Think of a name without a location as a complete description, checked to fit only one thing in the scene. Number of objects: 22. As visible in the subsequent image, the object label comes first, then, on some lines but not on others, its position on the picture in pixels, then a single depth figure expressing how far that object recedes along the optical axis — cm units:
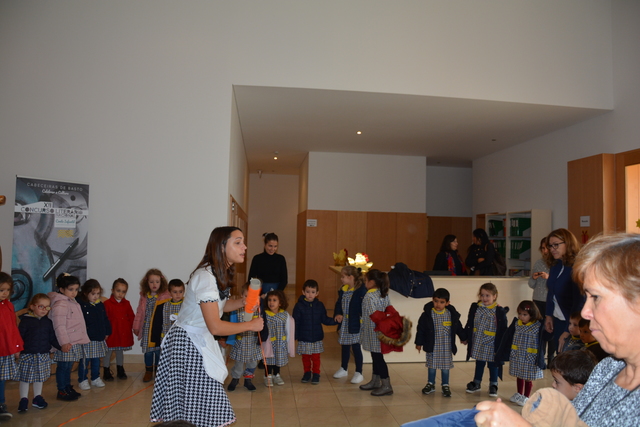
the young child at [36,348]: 399
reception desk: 588
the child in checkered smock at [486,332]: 470
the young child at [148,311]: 516
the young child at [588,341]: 301
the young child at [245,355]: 486
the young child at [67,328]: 432
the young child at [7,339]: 376
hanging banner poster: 484
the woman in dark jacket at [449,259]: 742
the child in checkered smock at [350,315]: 510
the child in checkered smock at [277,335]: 500
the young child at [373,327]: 470
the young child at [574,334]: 351
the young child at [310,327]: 509
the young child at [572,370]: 273
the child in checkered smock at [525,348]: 434
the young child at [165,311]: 496
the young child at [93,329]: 470
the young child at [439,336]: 473
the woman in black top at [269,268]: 643
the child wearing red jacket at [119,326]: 513
